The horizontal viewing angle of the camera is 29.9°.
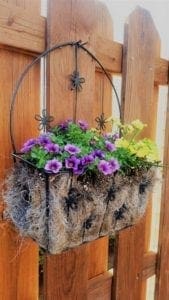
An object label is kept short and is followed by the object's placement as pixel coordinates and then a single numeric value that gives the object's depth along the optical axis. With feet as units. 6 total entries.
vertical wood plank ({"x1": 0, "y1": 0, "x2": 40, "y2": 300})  2.95
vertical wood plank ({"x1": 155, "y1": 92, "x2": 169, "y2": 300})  4.87
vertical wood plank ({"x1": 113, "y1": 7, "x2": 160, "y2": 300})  3.98
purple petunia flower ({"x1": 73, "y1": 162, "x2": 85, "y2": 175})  2.51
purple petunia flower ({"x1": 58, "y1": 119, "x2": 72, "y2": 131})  3.13
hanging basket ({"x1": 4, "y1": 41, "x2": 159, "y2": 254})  2.53
